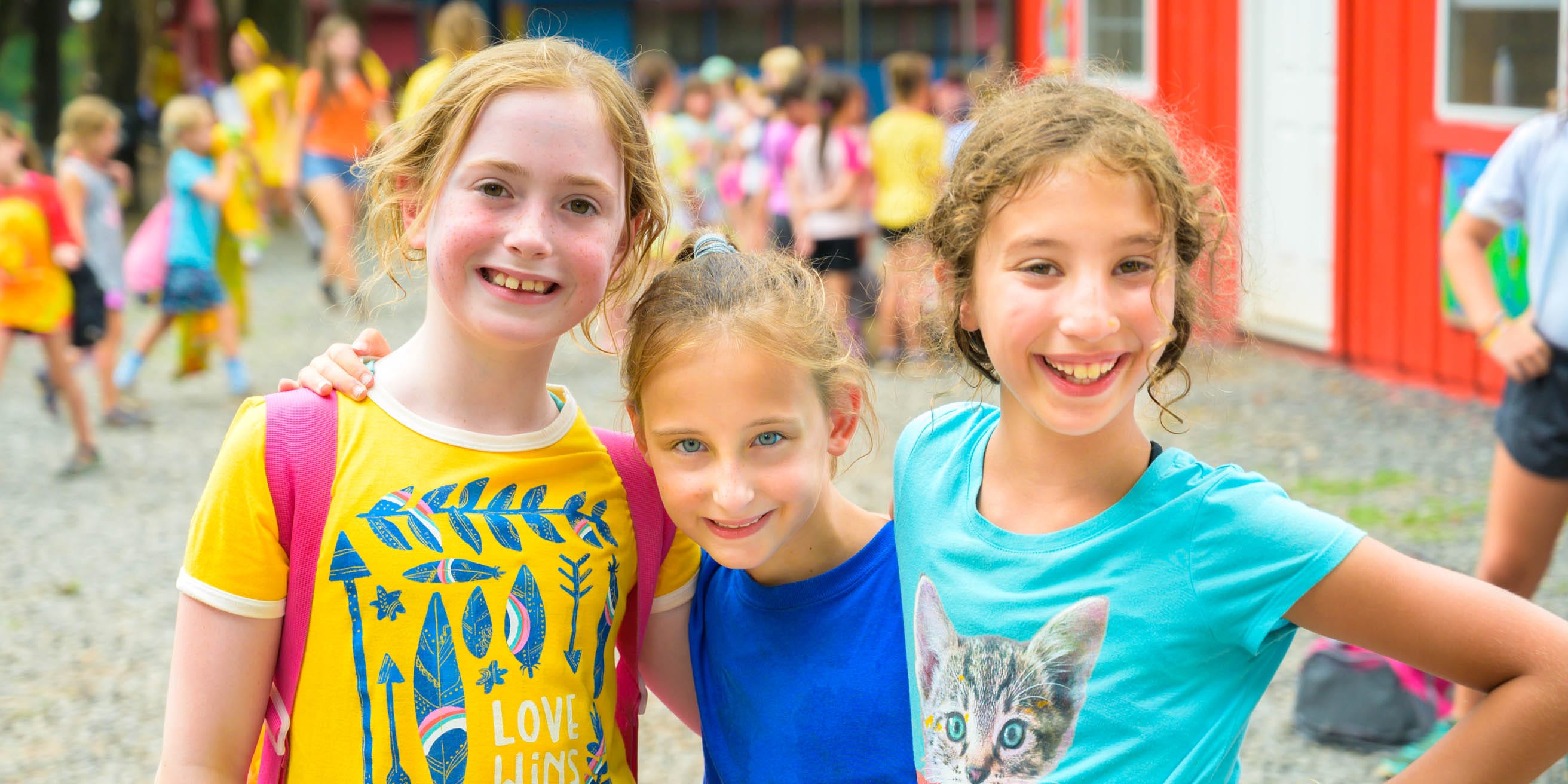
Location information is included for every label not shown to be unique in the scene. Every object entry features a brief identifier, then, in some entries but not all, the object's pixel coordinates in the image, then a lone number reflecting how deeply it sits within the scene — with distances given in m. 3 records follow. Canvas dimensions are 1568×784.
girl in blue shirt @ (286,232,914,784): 1.89
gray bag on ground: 3.91
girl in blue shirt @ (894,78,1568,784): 1.60
